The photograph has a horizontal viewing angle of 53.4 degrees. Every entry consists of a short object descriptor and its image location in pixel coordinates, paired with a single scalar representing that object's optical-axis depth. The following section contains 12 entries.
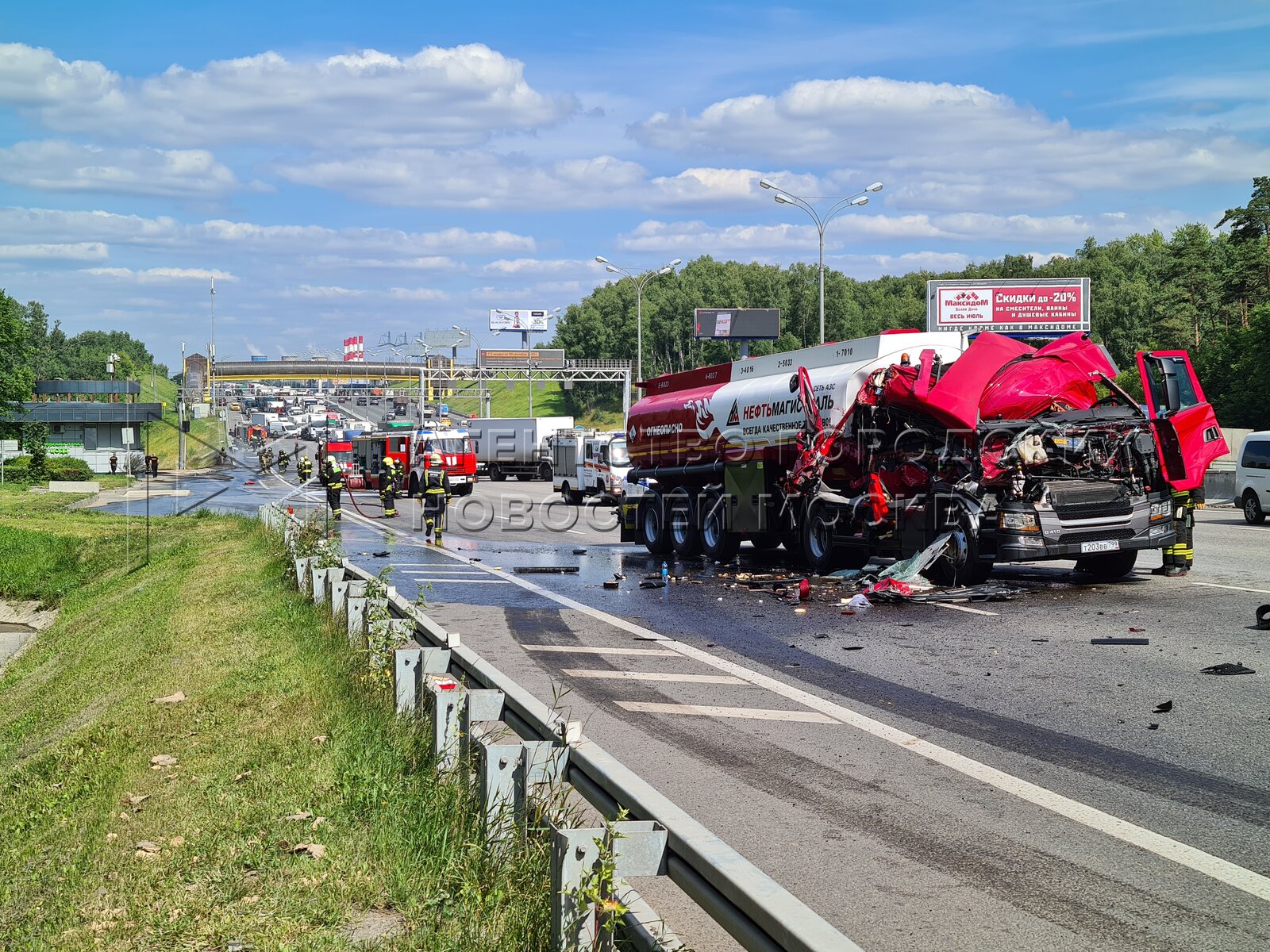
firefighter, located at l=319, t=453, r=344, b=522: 33.16
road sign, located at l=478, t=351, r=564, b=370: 102.72
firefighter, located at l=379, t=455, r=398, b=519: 37.09
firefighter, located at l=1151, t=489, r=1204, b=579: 15.22
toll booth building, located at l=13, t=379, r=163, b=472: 89.25
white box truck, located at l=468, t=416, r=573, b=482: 63.81
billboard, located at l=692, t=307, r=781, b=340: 80.50
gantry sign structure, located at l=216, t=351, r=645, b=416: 88.56
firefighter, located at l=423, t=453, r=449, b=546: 26.61
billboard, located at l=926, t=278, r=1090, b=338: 62.09
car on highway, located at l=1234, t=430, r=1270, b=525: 26.86
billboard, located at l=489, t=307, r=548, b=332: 147.50
